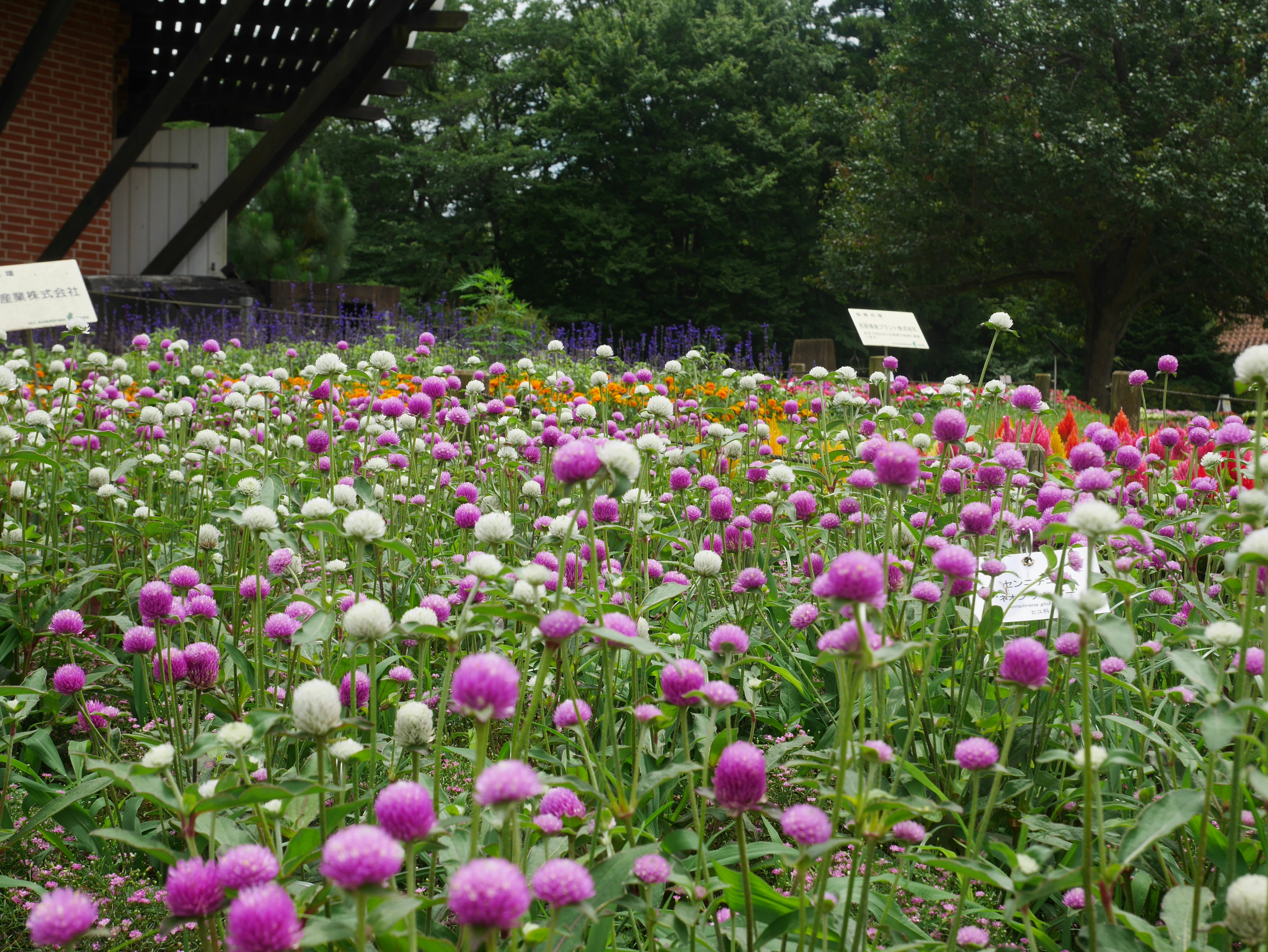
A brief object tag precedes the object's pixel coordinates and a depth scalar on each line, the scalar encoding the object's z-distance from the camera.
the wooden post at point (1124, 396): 5.30
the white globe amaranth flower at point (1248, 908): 0.61
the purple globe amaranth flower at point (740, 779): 0.67
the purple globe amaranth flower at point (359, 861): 0.57
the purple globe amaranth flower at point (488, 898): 0.56
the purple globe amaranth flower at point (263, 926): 0.57
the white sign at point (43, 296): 2.97
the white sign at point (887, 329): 4.20
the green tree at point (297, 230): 13.96
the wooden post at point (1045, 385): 6.51
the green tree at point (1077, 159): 13.82
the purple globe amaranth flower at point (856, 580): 0.65
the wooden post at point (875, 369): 3.80
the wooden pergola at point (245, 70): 6.87
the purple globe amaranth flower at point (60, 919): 0.61
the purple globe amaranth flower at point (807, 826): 0.66
